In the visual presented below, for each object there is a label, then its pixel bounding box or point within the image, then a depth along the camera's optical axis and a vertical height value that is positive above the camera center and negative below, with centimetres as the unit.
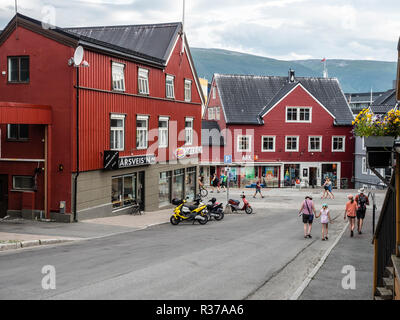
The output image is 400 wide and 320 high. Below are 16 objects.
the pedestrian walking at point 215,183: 4629 -318
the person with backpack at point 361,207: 2050 -230
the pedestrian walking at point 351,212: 1998 -244
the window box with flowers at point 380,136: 734 +21
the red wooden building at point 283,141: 5500 +94
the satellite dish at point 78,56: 2069 +377
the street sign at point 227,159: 2981 -57
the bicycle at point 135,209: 2720 -325
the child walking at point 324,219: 1867 -257
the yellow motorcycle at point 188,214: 2402 -307
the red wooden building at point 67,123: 2145 +111
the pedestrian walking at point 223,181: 5015 -317
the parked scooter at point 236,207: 2995 -340
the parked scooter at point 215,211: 2603 -316
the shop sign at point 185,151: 3298 -14
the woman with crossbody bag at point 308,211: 1884 -228
